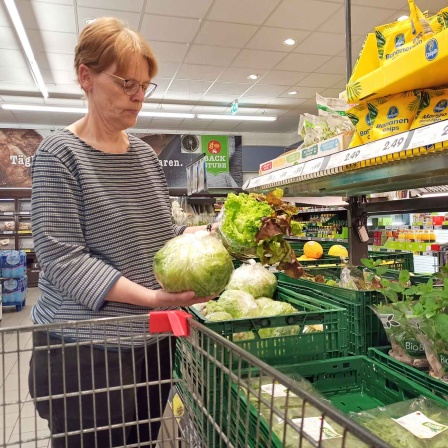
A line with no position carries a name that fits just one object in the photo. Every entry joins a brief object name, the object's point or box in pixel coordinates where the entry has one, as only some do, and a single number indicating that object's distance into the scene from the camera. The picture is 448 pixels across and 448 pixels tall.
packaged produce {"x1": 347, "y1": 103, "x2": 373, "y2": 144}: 1.31
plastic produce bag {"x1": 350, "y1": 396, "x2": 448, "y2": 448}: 1.08
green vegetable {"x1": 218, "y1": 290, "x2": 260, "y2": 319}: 1.91
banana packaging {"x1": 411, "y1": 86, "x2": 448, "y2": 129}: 1.11
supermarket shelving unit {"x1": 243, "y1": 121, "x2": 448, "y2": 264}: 1.04
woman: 1.12
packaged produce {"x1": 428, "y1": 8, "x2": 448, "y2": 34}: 1.08
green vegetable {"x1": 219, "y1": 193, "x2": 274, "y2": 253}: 1.15
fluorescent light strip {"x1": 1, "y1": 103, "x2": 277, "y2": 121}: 9.45
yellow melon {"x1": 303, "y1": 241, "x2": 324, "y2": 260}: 3.27
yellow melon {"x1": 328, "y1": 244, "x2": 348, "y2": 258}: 3.35
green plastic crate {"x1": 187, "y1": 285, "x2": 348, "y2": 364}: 1.47
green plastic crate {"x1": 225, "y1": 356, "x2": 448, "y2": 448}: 1.38
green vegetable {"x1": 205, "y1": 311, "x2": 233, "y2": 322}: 1.77
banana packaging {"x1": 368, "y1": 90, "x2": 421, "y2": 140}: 1.18
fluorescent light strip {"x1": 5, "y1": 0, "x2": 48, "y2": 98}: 5.17
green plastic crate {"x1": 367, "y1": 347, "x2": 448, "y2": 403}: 1.23
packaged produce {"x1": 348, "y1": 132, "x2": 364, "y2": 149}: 1.37
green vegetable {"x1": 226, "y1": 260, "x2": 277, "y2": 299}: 2.19
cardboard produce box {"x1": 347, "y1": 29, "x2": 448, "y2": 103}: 1.00
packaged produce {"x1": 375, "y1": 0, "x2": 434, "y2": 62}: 1.12
